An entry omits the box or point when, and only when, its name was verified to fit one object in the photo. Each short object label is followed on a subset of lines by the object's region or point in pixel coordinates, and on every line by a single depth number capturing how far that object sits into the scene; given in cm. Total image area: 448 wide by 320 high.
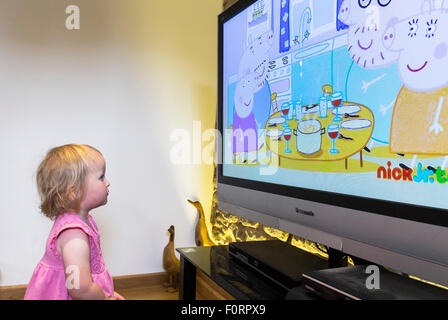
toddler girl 147
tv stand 105
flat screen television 102
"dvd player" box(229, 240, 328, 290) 142
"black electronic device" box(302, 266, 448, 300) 103
